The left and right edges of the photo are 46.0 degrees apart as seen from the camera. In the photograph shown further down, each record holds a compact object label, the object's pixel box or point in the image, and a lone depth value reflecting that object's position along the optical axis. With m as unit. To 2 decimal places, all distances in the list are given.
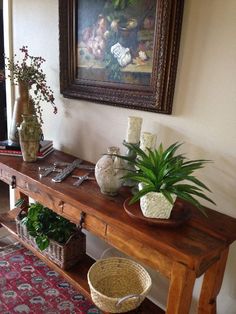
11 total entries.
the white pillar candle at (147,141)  1.22
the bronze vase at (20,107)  1.69
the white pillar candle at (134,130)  1.30
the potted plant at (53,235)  1.52
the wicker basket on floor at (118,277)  1.37
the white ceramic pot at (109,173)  1.17
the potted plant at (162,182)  0.97
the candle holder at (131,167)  1.27
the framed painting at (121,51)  1.20
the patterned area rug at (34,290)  1.51
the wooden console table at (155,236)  0.89
